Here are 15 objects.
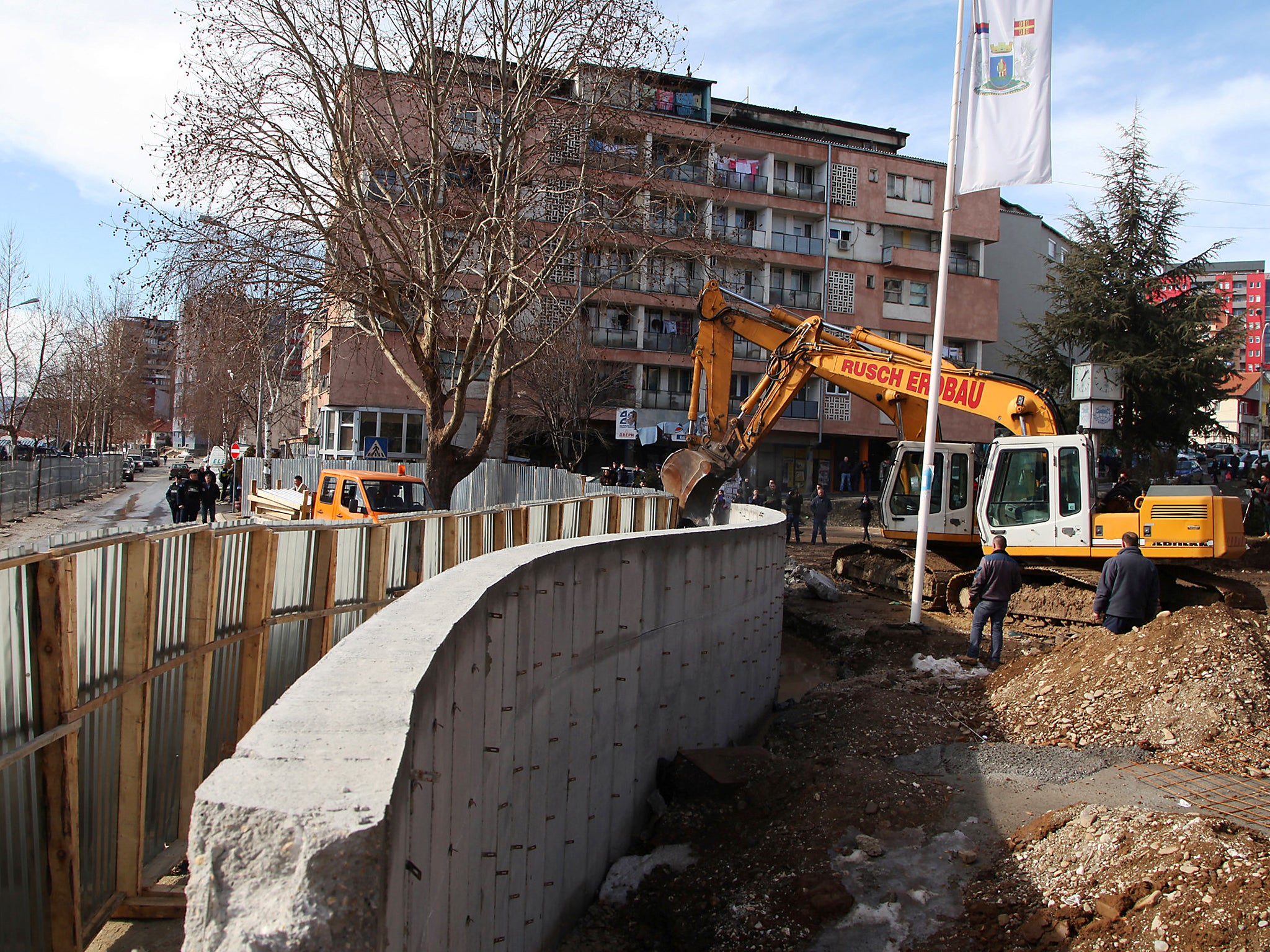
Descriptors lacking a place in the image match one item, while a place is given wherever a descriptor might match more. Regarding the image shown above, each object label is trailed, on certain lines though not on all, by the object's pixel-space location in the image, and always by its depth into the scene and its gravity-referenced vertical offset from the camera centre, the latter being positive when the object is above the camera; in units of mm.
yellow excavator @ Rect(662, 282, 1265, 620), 13750 -268
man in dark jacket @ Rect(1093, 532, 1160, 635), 10719 -1235
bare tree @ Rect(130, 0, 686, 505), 16578 +4688
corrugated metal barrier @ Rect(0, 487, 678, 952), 3854 -1223
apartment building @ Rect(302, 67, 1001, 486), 44125 +8405
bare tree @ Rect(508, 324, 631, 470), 37125 +1880
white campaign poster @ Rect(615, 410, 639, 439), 26547 +638
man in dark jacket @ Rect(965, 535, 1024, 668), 12109 -1487
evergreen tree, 35031 +5589
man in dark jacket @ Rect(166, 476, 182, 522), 25031 -1780
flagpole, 13531 +1405
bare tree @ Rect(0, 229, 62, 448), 36469 +2035
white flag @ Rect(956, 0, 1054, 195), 12789 +4792
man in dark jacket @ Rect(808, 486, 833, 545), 28109 -1414
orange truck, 16812 -1006
